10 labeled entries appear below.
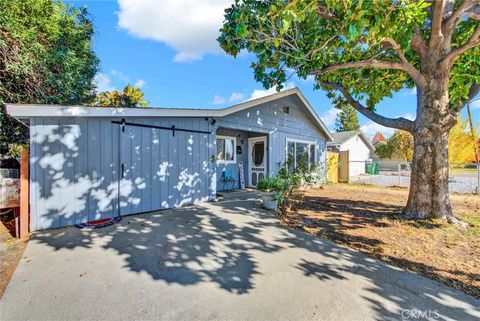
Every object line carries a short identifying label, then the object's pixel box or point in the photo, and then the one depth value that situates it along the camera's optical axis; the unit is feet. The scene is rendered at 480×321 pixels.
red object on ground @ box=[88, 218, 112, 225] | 15.81
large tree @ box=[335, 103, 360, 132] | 122.52
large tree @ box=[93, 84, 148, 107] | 65.53
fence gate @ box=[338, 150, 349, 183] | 47.50
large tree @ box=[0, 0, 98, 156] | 21.24
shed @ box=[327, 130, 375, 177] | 67.98
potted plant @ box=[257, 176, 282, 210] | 19.83
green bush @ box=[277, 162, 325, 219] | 19.86
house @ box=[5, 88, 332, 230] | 14.61
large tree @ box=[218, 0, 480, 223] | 14.89
